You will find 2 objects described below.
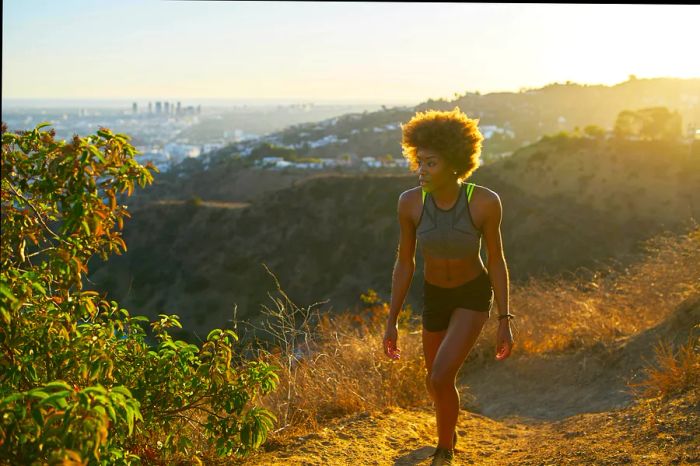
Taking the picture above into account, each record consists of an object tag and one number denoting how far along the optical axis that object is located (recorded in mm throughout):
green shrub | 1941
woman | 3203
